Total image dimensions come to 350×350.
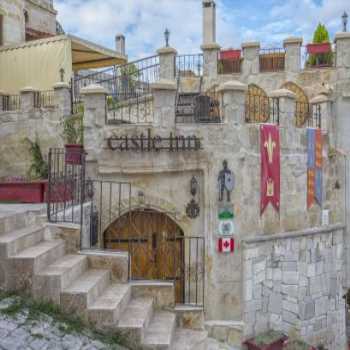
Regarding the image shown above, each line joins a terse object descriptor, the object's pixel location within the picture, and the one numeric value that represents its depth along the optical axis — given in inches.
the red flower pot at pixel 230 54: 498.6
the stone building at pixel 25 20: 636.7
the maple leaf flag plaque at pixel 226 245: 327.6
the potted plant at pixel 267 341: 325.1
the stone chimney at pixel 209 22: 584.7
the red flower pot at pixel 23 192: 328.8
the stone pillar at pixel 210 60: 491.8
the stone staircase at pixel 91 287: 198.2
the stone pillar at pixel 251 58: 488.7
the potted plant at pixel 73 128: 435.8
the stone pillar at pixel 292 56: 479.2
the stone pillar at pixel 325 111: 409.1
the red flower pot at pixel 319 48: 478.6
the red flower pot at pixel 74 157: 311.0
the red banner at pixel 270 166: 337.4
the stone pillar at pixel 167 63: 487.5
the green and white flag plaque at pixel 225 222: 327.6
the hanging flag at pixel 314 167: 372.2
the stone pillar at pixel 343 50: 454.9
